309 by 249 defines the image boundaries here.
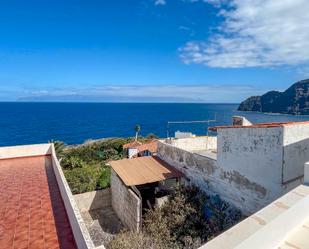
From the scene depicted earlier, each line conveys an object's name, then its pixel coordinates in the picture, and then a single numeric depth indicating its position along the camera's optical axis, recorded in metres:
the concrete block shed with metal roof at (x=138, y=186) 13.62
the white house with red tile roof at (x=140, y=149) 23.08
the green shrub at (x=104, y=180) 20.21
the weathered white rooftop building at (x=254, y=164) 9.24
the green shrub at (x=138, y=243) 10.49
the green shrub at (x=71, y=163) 28.25
